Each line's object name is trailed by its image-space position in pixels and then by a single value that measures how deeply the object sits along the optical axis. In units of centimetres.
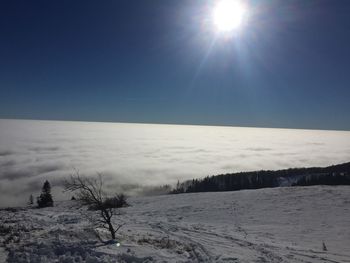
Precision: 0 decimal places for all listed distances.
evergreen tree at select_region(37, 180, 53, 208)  7944
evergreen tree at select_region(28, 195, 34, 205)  11371
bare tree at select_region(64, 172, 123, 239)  2289
